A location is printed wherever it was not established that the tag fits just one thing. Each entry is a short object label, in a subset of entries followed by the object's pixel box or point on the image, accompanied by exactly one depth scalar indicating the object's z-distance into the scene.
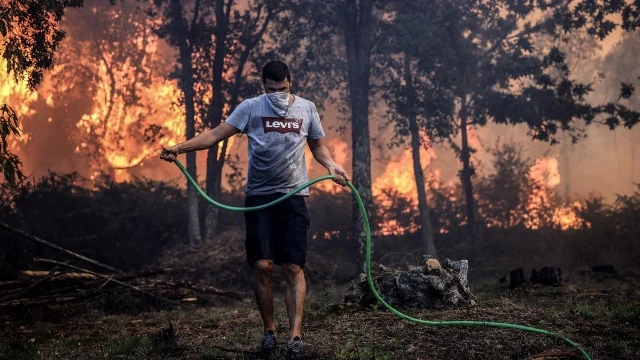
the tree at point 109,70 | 35.16
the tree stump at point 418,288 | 7.69
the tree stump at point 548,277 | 10.77
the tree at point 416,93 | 19.72
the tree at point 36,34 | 12.16
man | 5.62
